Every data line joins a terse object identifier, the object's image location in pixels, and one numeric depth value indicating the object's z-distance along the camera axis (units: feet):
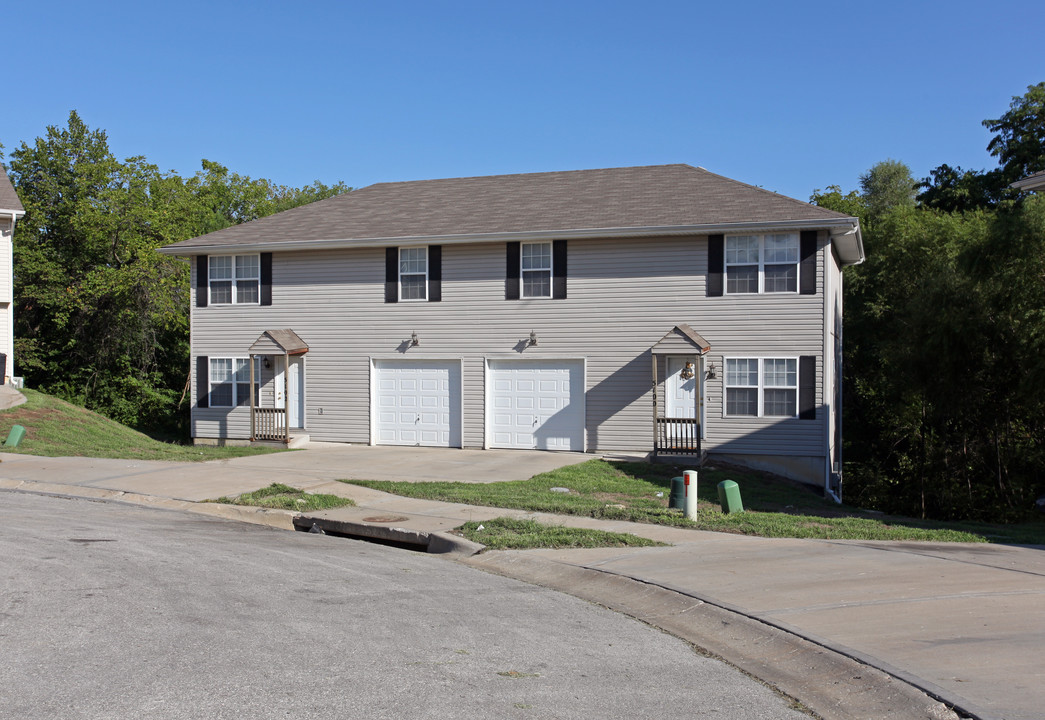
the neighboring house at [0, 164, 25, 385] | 89.56
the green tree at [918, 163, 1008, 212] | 111.04
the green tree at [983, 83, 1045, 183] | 110.83
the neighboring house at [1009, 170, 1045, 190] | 55.42
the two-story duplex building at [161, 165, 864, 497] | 65.92
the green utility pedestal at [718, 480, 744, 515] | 43.65
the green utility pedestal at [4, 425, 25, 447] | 61.67
